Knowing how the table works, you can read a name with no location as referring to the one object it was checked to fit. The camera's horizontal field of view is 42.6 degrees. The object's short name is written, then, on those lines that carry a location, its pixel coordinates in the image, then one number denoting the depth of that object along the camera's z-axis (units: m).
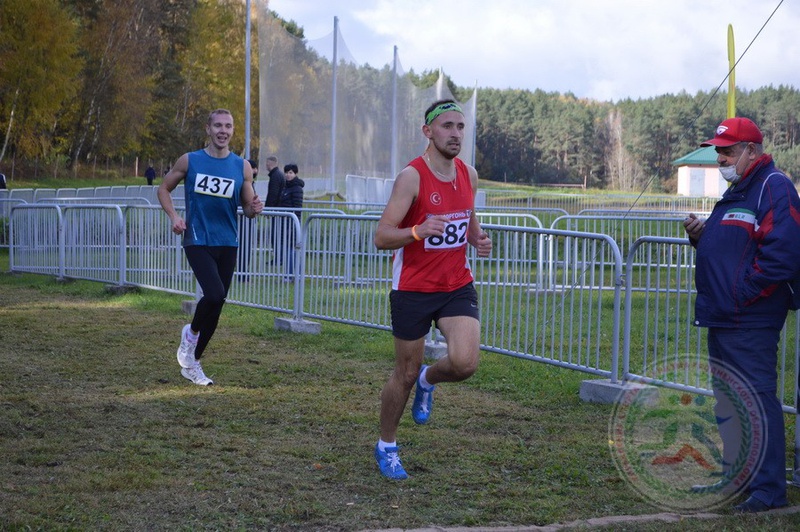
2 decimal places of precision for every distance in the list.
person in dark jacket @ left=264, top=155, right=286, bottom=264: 18.83
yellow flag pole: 10.77
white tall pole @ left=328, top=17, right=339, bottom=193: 37.59
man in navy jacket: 5.01
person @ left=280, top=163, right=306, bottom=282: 18.78
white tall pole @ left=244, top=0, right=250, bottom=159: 38.63
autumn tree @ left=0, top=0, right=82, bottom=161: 51.16
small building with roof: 38.49
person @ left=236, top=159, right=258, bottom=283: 12.89
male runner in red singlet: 5.48
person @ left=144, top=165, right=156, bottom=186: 57.56
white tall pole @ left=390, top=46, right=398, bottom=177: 41.03
